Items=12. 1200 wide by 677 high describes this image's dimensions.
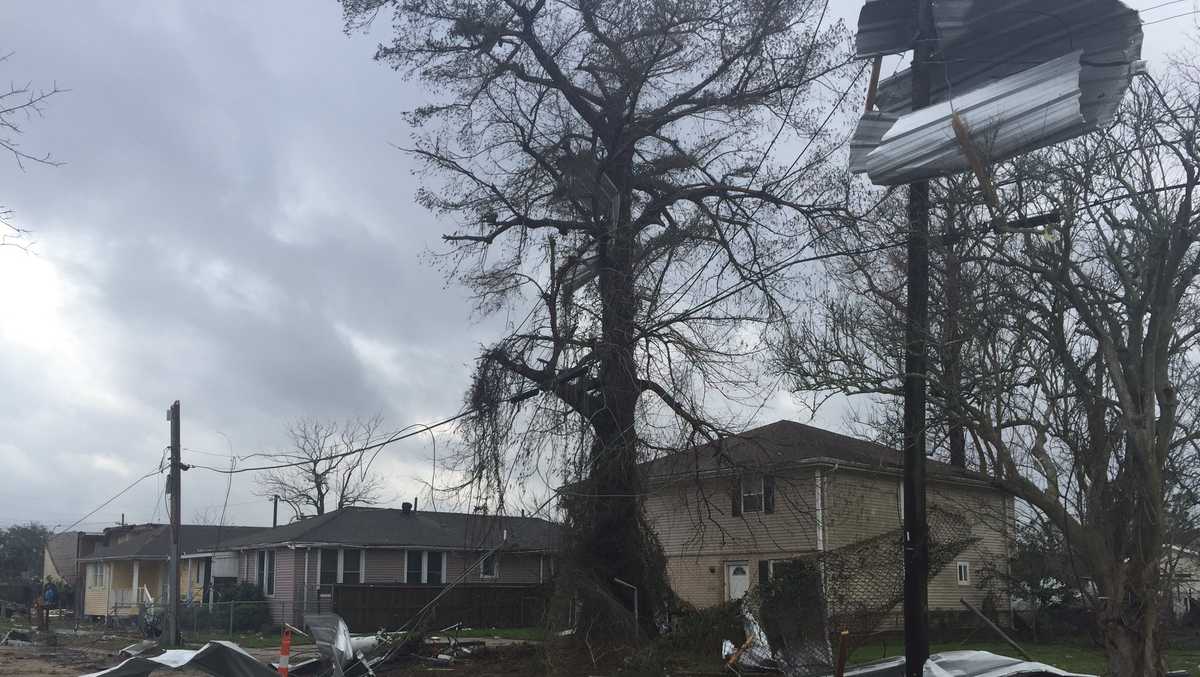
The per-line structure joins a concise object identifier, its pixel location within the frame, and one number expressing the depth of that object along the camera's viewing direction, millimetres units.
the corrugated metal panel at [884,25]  11812
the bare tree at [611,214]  16250
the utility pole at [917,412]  10102
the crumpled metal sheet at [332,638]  14602
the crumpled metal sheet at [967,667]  12297
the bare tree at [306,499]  56844
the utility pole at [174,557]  24578
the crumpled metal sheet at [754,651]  14891
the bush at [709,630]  15766
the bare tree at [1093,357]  10125
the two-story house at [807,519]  22906
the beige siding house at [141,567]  45094
